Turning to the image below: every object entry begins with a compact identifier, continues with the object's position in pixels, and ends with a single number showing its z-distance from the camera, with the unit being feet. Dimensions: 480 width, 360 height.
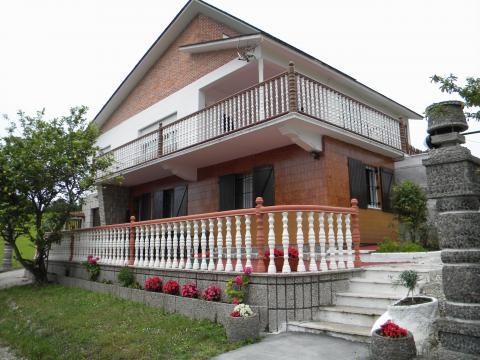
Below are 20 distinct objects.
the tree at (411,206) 37.22
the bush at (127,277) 29.25
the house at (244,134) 33.47
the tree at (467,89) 12.37
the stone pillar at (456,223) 12.39
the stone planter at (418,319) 14.29
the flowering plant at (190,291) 22.75
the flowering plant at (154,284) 26.11
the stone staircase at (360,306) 17.24
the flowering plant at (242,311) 17.94
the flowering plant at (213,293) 21.29
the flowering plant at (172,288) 24.34
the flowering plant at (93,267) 35.19
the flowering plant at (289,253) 20.13
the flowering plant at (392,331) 13.33
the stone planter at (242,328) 17.38
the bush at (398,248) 31.32
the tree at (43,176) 37.76
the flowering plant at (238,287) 19.36
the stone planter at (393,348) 12.92
